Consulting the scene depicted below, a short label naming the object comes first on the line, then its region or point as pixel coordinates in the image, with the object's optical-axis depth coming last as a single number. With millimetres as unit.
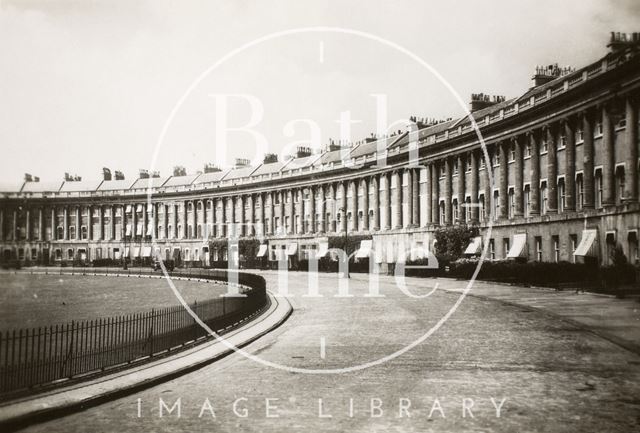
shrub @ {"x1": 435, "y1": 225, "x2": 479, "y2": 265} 54250
